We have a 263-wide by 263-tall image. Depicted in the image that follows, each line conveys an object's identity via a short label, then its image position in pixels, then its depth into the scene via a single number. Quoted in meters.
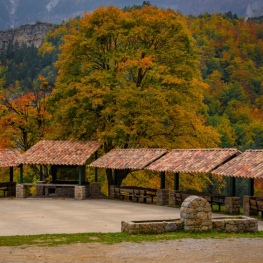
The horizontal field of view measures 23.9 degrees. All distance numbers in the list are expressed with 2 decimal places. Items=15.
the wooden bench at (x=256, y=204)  23.48
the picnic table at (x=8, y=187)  38.08
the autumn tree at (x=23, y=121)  45.09
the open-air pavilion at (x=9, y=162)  37.12
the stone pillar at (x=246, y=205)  24.55
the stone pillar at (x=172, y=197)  30.02
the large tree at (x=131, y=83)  37.50
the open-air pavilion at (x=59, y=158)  35.38
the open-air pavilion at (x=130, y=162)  31.61
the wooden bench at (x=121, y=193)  33.84
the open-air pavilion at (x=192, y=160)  27.08
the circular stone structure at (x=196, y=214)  18.45
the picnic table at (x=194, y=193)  27.05
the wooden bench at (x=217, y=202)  26.89
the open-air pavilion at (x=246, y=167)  23.84
